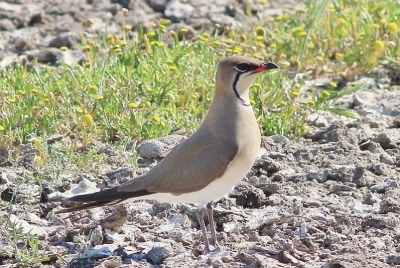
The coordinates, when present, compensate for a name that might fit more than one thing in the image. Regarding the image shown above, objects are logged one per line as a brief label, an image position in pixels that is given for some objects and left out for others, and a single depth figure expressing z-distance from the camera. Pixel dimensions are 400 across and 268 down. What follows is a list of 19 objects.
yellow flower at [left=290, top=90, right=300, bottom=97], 14.12
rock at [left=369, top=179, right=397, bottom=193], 12.32
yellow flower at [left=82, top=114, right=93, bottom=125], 12.87
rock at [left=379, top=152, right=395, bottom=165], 13.15
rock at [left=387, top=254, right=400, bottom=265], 10.38
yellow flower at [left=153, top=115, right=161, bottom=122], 13.11
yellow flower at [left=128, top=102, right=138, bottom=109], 13.12
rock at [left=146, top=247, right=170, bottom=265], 10.41
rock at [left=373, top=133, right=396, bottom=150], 13.73
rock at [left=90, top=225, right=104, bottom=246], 10.85
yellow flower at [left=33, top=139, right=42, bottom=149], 12.46
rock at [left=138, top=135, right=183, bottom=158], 12.87
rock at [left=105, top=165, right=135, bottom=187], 12.30
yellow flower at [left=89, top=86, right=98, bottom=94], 13.02
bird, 10.58
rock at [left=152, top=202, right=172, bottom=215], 11.69
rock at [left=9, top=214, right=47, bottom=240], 11.05
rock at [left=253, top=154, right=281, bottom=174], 12.81
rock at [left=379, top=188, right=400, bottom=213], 11.69
